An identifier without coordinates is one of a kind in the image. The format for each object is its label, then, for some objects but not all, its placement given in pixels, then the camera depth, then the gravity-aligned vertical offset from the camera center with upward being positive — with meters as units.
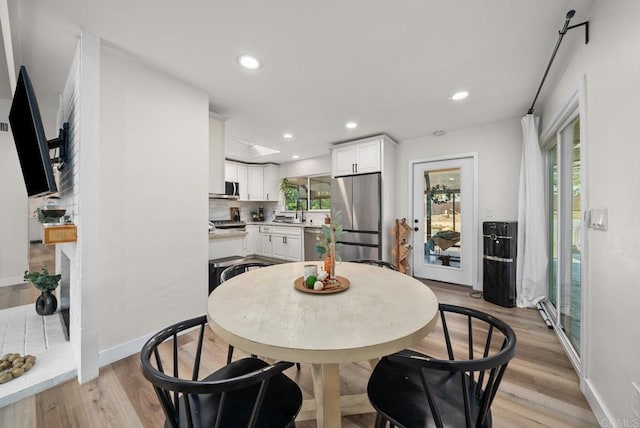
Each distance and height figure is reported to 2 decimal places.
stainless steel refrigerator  3.92 -0.02
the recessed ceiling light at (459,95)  2.57 +1.20
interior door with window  3.71 -0.16
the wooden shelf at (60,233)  1.70 -0.14
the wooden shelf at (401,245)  3.85 -0.53
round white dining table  0.84 -0.44
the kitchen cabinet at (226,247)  3.01 -0.44
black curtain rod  1.51 +1.16
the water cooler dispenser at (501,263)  3.01 -0.65
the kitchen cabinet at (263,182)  6.10 +0.72
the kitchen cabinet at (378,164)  3.91 +0.77
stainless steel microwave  4.11 +0.39
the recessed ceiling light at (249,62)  1.95 +1.20
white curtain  2.81 -0.17
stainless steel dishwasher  5.26 -0.67
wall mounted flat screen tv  1.68 +0.53
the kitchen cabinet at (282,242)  5.29 -0.68
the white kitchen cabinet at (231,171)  5.61 +0.91
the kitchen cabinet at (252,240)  6.05 -0.69
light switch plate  1.37 -0.06
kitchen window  5.63 +0.42
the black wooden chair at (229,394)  0.70 -0.72
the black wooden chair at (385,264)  2.19 -0.47
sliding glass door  2.09 -0.20
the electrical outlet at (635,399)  1.10 -0.85
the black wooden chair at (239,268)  1.81 -0.46
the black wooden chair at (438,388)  0.77 -0.73
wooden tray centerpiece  1.32 -0.42
